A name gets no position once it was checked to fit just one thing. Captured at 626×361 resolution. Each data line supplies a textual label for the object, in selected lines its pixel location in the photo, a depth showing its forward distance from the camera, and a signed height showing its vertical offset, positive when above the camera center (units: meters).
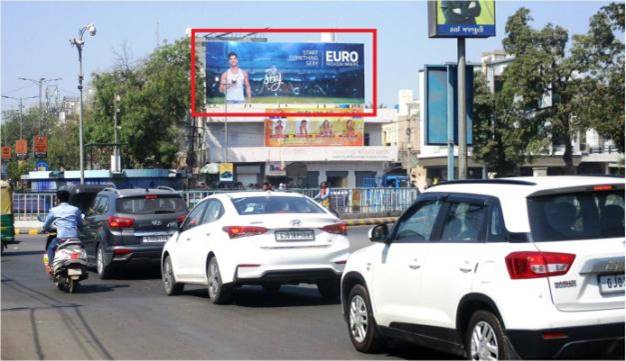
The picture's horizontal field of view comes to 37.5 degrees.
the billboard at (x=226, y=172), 66.50 -0.59
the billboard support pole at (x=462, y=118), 18.25 +0.86
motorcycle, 15.18 -1.62
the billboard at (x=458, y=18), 18.59 +2.91
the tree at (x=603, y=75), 32.09 +3.54
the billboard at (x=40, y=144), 55.03 +1.30
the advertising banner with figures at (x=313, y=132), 72.50 +2.51
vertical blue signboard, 18.95 +1.22
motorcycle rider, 15.43 -0.96
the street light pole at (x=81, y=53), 39.75 +4.87
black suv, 17.06 -1.12
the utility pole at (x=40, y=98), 60.11 +5.30
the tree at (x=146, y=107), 62.83 +4.02
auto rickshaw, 24.03 -1.22
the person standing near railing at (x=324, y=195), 33.16 -1.16
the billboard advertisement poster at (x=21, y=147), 57.62 +1.20
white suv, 6.77 -0.85
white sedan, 12.48 -1.12
